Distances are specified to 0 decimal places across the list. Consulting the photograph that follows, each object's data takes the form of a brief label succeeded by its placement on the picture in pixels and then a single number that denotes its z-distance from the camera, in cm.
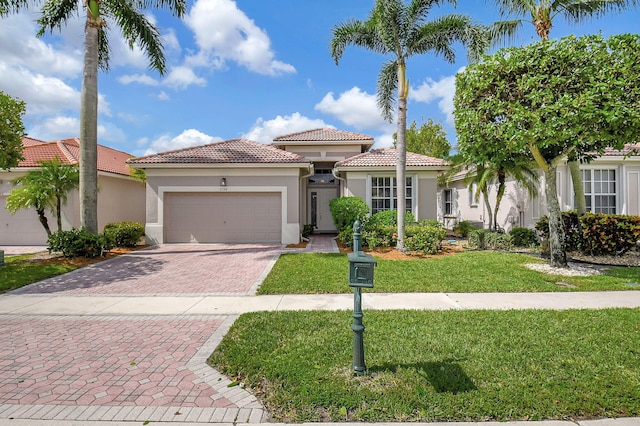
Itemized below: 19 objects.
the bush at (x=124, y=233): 1307
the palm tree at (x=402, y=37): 1127
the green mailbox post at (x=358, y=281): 339
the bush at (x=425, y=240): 1192
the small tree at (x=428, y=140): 3009
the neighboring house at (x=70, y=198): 1463
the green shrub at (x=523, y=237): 1281
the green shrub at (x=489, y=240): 1254
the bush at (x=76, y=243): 1096
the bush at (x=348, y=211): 1349
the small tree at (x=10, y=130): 1046
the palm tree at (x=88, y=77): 1162
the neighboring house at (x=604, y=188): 1366
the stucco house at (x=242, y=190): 1434
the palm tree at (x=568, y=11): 1118
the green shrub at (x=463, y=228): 1678
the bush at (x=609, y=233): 1063
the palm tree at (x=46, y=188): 1143
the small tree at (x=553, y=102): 754
